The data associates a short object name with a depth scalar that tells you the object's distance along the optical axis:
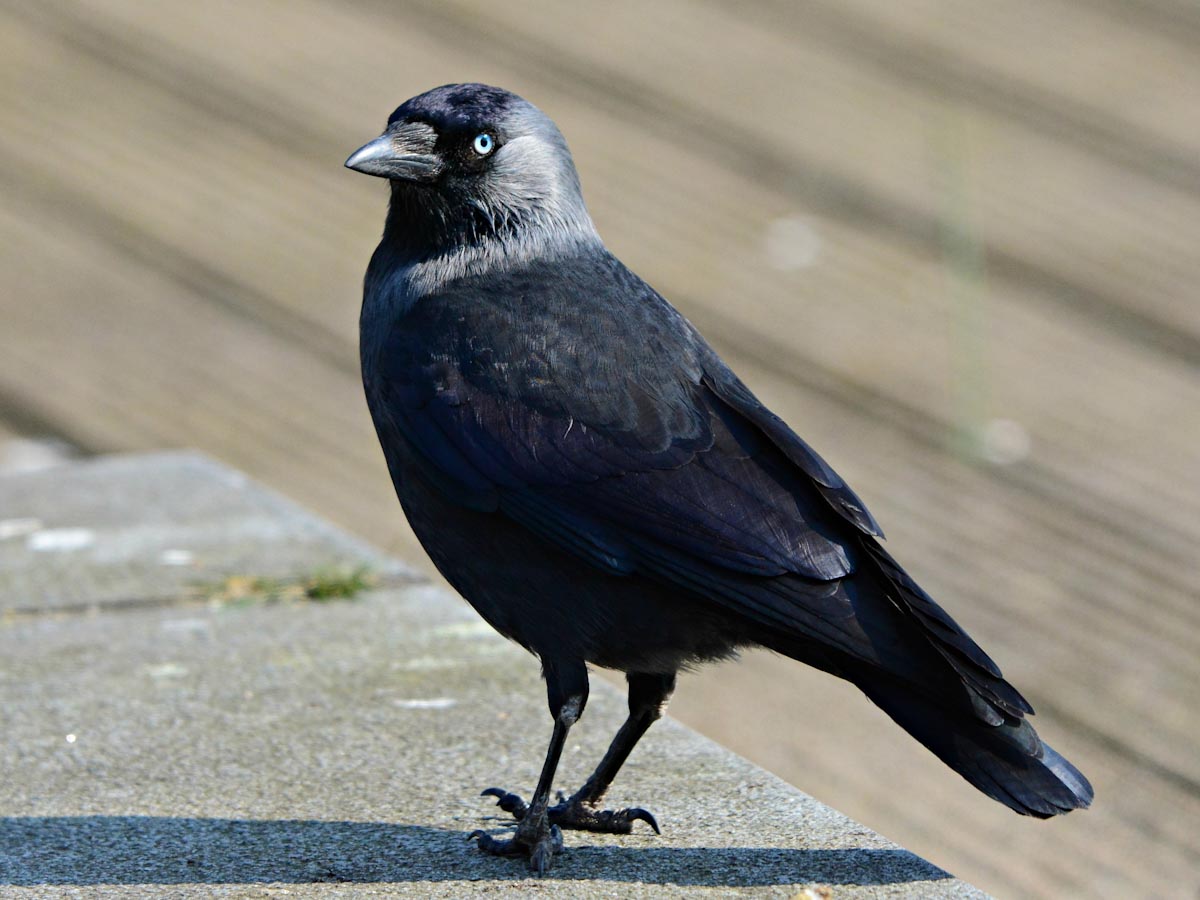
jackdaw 5.09
